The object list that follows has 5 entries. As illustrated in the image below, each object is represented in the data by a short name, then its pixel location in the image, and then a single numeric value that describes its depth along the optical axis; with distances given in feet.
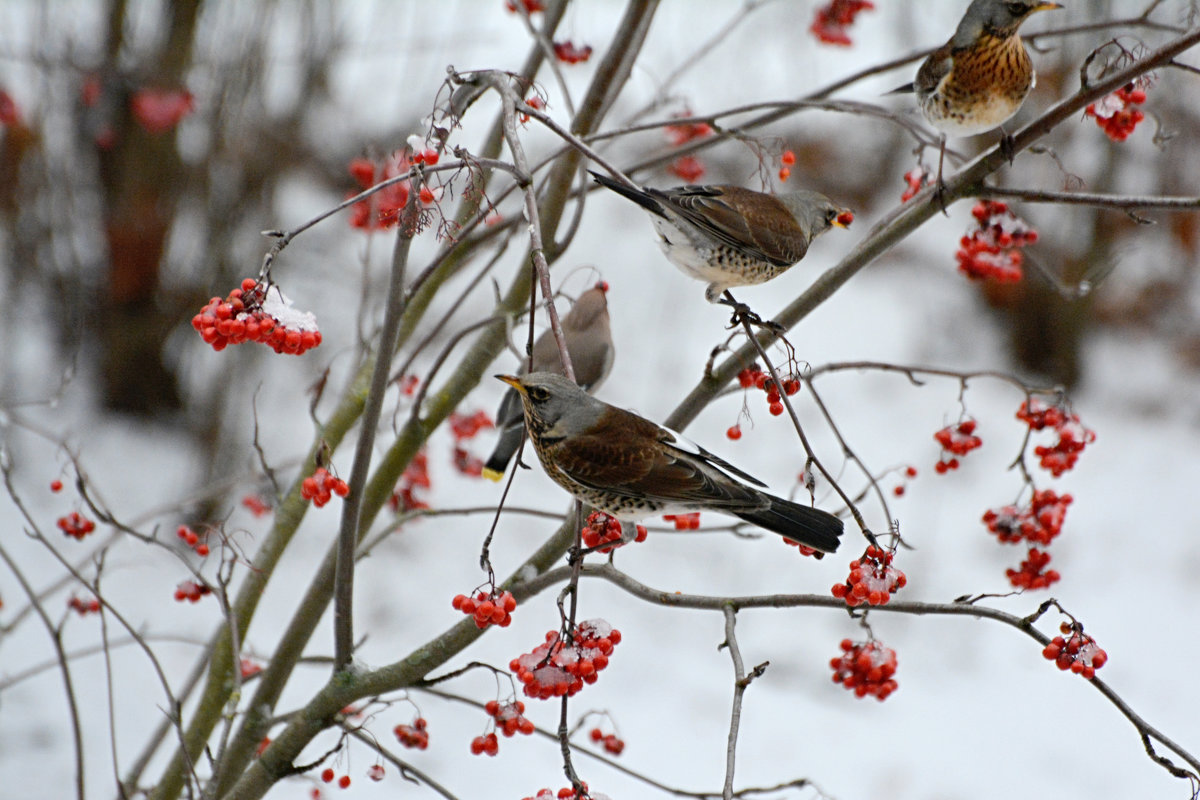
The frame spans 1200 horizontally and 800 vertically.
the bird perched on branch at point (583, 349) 22.43
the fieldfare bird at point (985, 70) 15.97
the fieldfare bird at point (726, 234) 16.01
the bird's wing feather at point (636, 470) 13.73
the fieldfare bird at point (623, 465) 13.43
